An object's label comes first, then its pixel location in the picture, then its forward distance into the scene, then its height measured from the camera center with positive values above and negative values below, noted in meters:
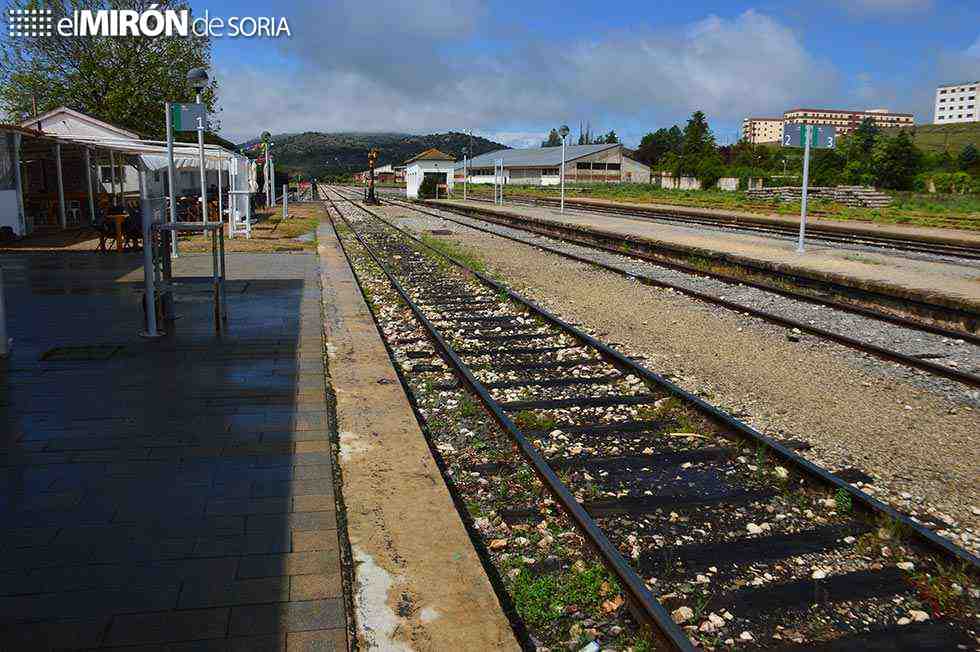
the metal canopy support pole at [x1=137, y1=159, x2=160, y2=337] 8.12 -0.77
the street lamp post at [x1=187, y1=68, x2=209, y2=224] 14.99 +2.12
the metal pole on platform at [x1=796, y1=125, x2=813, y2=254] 17.47 +0.74
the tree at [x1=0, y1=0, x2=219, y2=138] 38.84 +5.62
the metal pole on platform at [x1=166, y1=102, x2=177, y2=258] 14.77 +0.68
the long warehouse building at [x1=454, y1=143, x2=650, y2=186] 103.50 +3.91
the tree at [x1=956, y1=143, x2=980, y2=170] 68.62 +3.48
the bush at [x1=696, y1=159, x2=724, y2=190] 71.00 +2.02
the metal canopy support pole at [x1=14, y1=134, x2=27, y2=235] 20.89 +0.05
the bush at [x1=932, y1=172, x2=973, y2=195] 53.59 +1.09
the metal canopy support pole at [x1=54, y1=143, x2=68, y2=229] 23.31 +0.07
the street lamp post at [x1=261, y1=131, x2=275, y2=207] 38.14 +1.11
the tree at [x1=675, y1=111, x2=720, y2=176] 81.06 +5.84
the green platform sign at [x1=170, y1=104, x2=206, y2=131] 13.88 +1.35
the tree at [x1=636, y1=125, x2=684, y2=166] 124.50 +8.46
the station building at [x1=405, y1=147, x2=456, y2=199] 60.66 +2.27
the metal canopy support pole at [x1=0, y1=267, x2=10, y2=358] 7.39 -1.22
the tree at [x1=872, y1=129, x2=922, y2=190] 59.97 +2.53
